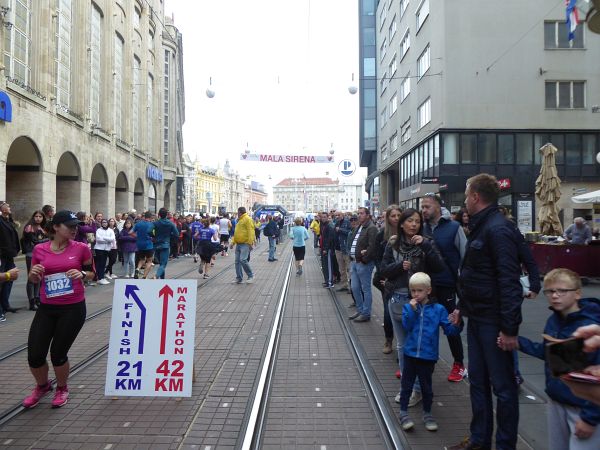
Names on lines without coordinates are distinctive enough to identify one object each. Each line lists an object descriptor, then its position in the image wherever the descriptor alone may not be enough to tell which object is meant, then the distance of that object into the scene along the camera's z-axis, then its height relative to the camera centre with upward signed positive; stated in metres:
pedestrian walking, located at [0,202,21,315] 8.42 -0.38
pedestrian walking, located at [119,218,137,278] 13.45 -0.60
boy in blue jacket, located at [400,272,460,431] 4.32 -0.98
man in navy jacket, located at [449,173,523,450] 3.40 -0.58
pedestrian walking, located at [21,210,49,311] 9.59 -0.30
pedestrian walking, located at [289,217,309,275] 15.70 -0.54
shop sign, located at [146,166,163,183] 39.88 +3.96
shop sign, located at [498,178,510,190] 24.36 +1.85
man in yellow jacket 12.73 -0.44
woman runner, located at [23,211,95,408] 4.61 -0.75
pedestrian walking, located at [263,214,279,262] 20.53 -0.45
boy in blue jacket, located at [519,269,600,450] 2.79 -0.63
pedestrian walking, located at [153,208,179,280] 12.10 -0.26
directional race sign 4.81 -1.10
